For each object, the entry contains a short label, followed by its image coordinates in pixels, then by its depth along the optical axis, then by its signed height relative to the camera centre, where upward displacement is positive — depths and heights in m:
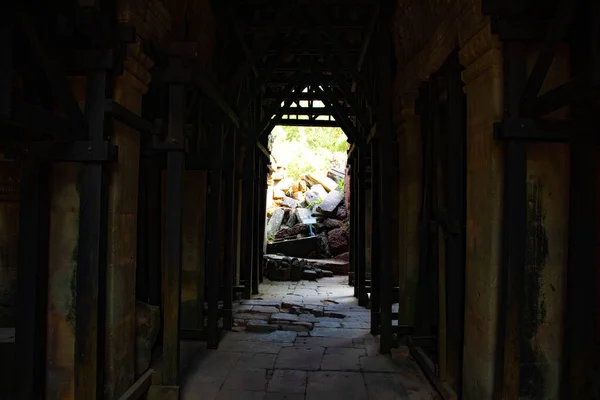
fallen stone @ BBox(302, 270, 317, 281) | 13.16 -2.03
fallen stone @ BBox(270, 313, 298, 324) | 7.49 -1.92
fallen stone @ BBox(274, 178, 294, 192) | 27.16 +1.31
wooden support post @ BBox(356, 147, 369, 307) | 8.66 -0.38
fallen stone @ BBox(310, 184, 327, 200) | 23.38 +0.91
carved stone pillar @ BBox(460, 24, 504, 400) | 3.29 +0.00
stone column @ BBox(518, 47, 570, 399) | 3.27 -0.37
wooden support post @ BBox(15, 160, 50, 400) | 3.37 -0.59
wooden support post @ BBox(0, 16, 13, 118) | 2.54 +0.80
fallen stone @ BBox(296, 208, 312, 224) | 19.44 -0.35
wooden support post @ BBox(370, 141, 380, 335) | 6.74 -0.75
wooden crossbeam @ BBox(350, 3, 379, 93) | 6.32 +2.70
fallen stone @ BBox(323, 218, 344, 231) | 18.04 -0.70
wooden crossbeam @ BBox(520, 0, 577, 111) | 2.74 +1.01
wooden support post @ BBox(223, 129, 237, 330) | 6.75 -0.31
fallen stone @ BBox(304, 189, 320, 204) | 22.97 +0.54
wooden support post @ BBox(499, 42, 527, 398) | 3.12 -0.15
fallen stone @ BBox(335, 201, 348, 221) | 19.14 -0.22
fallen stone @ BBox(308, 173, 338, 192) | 25.98 +1.58
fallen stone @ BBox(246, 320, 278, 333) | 6.98 -1.92
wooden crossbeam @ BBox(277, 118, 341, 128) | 11.74 +2.22
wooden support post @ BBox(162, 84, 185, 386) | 4.28 -0.32
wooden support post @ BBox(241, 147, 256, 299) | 8.95 -0.10
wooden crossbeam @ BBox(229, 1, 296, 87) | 5.88 +2.22
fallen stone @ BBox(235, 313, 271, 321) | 7.59 -1.93
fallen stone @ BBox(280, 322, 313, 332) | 7.11 -1.93
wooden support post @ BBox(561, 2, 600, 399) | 3.15 -0.25
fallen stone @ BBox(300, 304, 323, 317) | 8.16 -1.93
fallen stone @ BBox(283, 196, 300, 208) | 23.49 +0.16
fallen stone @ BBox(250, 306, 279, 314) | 8.11 -1.93
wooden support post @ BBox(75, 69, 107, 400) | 3.34 -0.38
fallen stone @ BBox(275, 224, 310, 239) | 17.66 -1.02
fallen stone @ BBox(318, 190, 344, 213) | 19.36 +0.17
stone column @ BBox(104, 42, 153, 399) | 3.64 -0.27
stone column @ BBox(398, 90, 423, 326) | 5.91 -0.01
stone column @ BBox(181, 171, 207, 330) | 6.43 -0.67
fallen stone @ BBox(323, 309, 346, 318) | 8.03 -1.94
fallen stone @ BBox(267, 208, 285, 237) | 19.66 -0.73
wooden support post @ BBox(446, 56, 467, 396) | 4.12 -0.25
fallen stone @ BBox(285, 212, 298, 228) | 19.69 -0.63
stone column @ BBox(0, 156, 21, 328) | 4.66 -0.40
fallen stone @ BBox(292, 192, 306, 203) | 25.77 +0.60
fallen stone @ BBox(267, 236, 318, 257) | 16.16 -1.48
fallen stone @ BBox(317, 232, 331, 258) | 16.33 -1.48
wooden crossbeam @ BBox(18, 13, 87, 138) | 2.77 +0.85
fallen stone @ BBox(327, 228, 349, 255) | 16.56 -1.28
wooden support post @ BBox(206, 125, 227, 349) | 5.74 -0.33
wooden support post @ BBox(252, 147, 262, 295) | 10.31 -0.49
